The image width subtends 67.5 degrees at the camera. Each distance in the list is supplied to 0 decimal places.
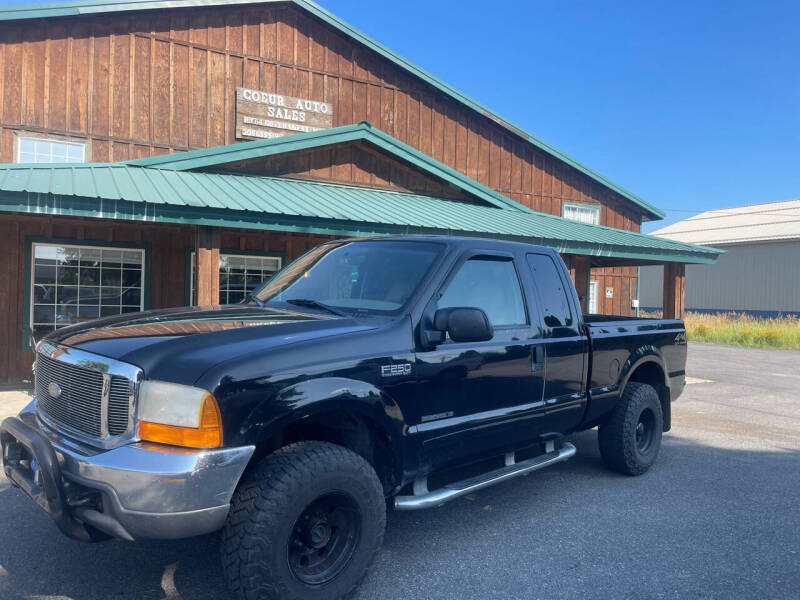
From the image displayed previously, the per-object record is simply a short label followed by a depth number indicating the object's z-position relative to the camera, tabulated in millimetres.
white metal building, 33219
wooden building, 8422
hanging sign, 13305
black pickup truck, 2588
